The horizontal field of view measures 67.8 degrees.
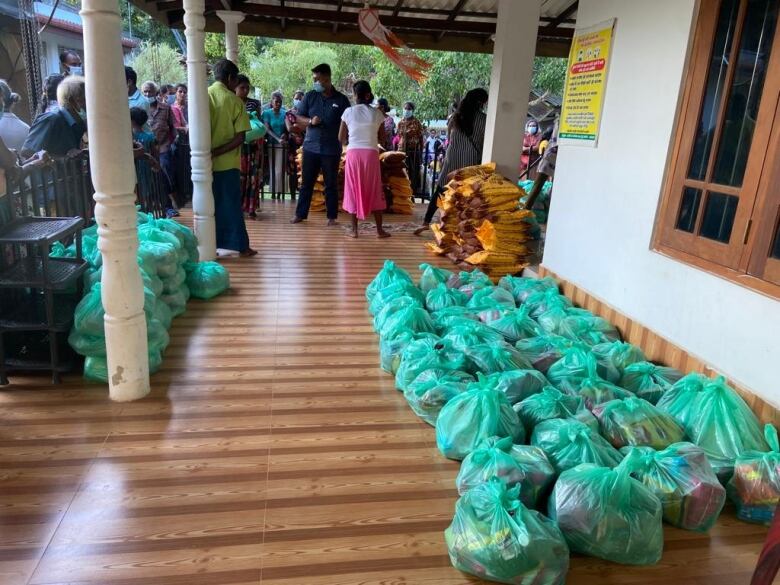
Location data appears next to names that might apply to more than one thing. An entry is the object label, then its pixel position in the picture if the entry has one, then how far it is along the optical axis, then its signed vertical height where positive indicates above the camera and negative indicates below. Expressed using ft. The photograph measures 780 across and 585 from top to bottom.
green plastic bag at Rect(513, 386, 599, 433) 8.23 -3.78
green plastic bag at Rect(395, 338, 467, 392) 9.64 -3.73
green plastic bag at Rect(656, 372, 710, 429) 8.58 -3.70
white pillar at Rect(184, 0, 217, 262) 15.47 -0.42
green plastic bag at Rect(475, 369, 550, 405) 8.98 -3.74
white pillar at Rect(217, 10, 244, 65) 24.40 +3.62
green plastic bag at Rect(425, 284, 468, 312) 13.11 -3.72
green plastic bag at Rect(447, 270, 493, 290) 14.58 -3.67
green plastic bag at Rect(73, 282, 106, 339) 9.46 -3.27
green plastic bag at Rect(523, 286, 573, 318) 13.06 -3.63
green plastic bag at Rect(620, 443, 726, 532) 6.91 -3.92
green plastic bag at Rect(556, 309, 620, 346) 11.54 -3.72
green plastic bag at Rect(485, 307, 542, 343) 11.50 -3.72
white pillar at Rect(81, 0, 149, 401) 8.11 -1.27
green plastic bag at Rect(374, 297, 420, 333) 12.29 -3.70
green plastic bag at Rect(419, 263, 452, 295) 14.47 -3.61
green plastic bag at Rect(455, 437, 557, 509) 6.80 -3.84
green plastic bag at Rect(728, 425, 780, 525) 7.20 -4.07
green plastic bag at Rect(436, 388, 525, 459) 7.93 -3.85
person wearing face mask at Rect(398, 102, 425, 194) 34.91 -0.83
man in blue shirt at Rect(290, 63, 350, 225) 21.72 -0.18
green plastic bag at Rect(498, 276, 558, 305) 14.21 -3.64
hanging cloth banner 22.50 +3.19
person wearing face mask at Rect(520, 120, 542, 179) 33.66 -0.44
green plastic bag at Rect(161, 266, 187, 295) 12.85 -3.68
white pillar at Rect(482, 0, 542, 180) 18.76 +1.68
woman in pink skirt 20.79 -1.11
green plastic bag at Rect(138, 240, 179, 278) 11.57 -2.87
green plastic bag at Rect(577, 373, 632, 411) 8.89 -3.76
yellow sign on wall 13.14 +1.25
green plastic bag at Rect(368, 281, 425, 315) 13.19 -3.69
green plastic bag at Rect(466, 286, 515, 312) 12.87 -3.68
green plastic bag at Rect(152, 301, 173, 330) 11.56 -3.94
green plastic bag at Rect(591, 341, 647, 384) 9.98 -3.71
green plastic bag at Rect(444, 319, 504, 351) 10.43 -3.59
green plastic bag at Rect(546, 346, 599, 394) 9.39 -3.74
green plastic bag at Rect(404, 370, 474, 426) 8.98 -3.93
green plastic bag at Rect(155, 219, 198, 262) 13.89 -2.93
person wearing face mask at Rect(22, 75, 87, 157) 14.53 -0.48
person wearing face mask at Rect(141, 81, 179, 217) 23.11 -0.72
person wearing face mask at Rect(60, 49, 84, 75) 20.33 +1.54
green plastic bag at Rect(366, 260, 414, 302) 13.97 -3.51
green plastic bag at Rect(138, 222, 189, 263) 12.63 -2.61
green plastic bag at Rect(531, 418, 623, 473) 7.30 -3.81
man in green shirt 16.69 -1.01
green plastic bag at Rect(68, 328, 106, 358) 9.64 -3.78
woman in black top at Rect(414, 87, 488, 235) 21.62 -0.06
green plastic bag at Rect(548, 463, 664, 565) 6.29 -3.96
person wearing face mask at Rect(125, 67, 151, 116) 19.14 +0.50
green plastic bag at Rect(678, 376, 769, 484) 7.88 -3.76
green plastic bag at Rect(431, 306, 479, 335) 11.63 -3.74
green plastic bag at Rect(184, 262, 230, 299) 14.42 -3.95
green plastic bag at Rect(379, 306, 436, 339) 11.18 -3.68
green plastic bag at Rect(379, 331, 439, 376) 10.71 -3.96
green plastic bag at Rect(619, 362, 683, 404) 9.47 -3.82
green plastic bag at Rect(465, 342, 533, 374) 9.73 -3.68
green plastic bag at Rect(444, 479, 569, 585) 5.80 -3.98
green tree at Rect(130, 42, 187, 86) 68.28 +5.71
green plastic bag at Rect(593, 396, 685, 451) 8.05 -3.84
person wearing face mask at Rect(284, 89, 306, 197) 30.04 -1.10
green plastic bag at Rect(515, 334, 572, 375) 10.39 -3.78
